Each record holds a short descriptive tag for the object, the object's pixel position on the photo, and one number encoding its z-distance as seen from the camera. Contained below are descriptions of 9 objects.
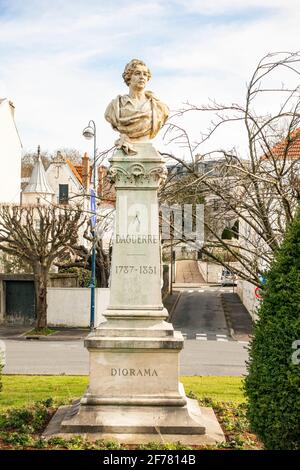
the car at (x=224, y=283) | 54.12
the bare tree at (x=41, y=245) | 25.28
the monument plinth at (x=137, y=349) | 7.86
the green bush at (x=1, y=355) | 8.08
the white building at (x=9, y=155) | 39.59
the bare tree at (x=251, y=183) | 8.54
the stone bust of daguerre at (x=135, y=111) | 8.95
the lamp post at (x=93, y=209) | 16.69
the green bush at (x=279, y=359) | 5.76
